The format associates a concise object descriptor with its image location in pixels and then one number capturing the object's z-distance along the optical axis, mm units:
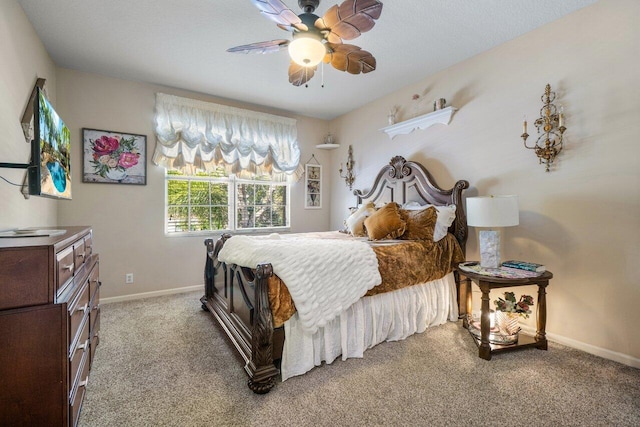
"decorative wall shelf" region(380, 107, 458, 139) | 3186
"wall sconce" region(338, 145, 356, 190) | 4609
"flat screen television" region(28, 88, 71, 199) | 1614
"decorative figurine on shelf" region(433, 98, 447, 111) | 3215
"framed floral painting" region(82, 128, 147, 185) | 3309
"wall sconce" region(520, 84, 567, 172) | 2393
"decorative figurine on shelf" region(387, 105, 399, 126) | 3801
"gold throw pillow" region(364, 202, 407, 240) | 2861
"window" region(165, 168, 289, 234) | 3871
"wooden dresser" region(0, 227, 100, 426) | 1098
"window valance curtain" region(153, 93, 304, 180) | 3670
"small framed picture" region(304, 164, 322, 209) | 4855
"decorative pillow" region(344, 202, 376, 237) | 3328
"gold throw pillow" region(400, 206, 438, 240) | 2785
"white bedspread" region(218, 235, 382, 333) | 1880
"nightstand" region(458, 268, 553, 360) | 2143
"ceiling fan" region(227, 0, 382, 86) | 1680
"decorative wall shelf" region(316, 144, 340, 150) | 4730
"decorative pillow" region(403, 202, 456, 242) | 2809
